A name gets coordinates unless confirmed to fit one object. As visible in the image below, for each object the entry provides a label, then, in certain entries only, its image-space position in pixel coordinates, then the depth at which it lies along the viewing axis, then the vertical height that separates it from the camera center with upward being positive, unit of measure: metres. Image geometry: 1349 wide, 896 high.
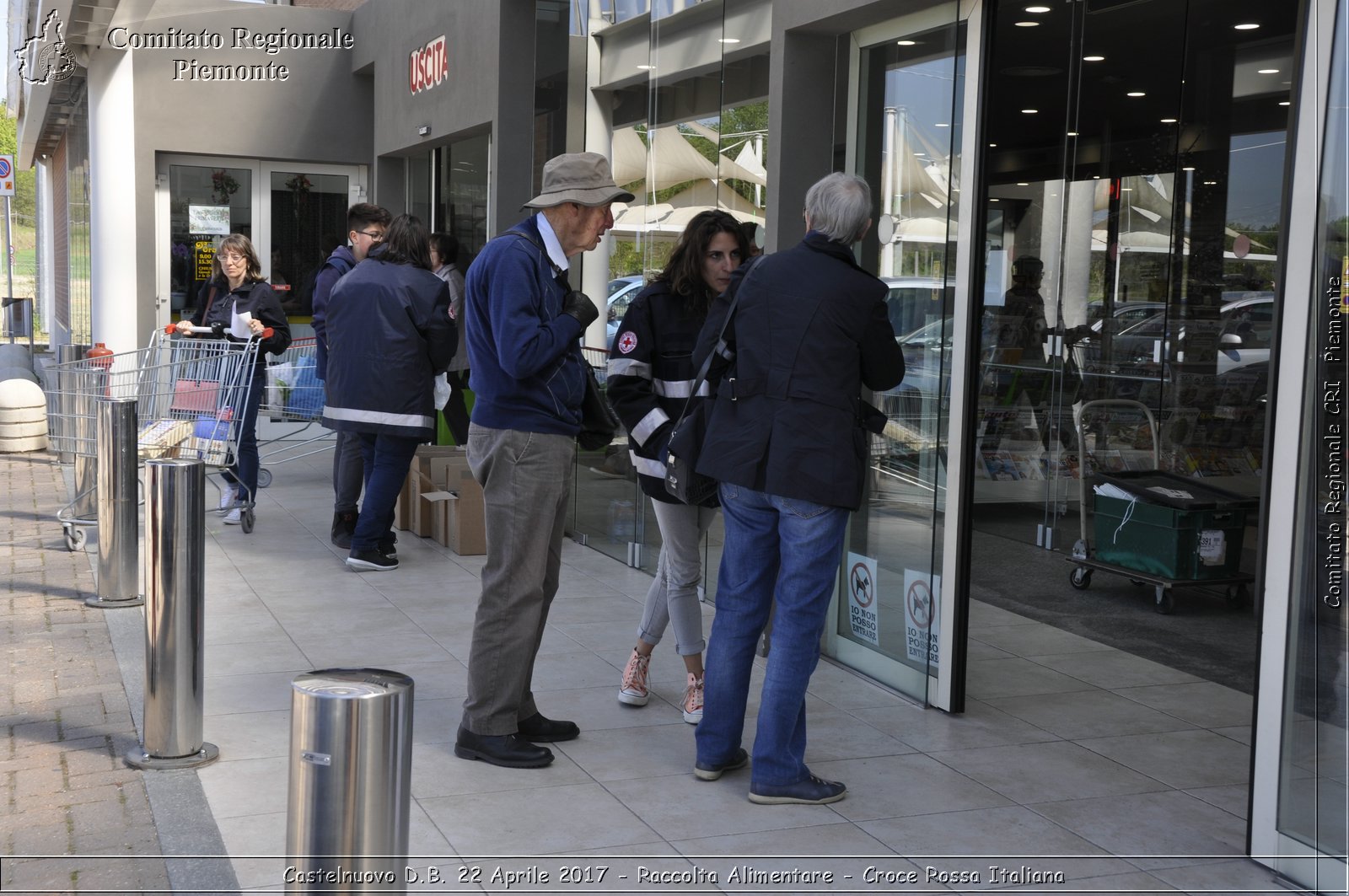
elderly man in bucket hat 4.33 -0.37
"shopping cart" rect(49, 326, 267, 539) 8.05 -0.61
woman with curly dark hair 4.75 -0.19
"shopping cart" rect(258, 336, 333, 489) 10.36 -0.71
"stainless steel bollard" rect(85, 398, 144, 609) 6.79 -1.08
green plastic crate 7.25 -1.20
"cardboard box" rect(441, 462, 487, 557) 8.14 -1.32
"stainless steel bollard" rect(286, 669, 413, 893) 2.57 -0.95
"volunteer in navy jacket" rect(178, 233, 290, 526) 9.03 -0.10
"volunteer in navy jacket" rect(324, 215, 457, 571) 7.59 -0.31
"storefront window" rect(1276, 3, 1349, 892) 3.52 -0.68
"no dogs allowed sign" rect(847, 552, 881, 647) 5.71 -1.24
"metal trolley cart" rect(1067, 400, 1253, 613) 7.26 -1.17
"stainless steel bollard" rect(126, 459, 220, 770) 4.41 -1.12
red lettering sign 11.39 +2.20
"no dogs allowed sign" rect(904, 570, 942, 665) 5.30 -1.21
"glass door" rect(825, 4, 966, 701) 5.25 -0.04
